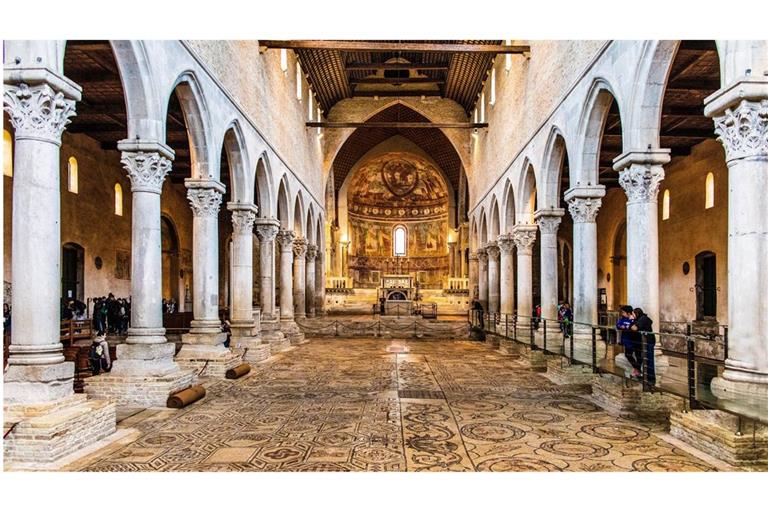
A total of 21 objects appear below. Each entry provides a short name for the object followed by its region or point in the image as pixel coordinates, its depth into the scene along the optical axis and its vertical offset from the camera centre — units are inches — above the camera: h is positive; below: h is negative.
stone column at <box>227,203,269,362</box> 680.4 -20.1
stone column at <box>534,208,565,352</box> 687.1 +6.1
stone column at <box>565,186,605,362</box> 555.5 +11.3
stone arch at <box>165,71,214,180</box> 512.1 +129.5
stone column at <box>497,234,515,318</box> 932.0 -13.3
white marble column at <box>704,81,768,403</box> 289.4 +15.7
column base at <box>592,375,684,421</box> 371.6 -84.9
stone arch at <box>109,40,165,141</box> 401.1 +121.6
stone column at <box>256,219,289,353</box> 810.2 -17.2
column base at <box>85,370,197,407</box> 404.8 -81.7
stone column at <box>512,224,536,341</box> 811.4 -4.9
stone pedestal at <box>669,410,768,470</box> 260.4 -78.3
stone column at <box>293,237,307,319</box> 1106.7 -17.2
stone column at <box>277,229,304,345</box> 923.4 -35.4
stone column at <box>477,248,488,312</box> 1217.4 -20.0
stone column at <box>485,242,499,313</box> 1090.7 -17.8
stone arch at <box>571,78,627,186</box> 529.3 +126.2
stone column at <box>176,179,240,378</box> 554.6 -13.4
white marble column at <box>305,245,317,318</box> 1225.4 -22.2
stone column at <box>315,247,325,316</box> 1369.3 -38.6
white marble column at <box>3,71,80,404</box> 288.4 +13.3
